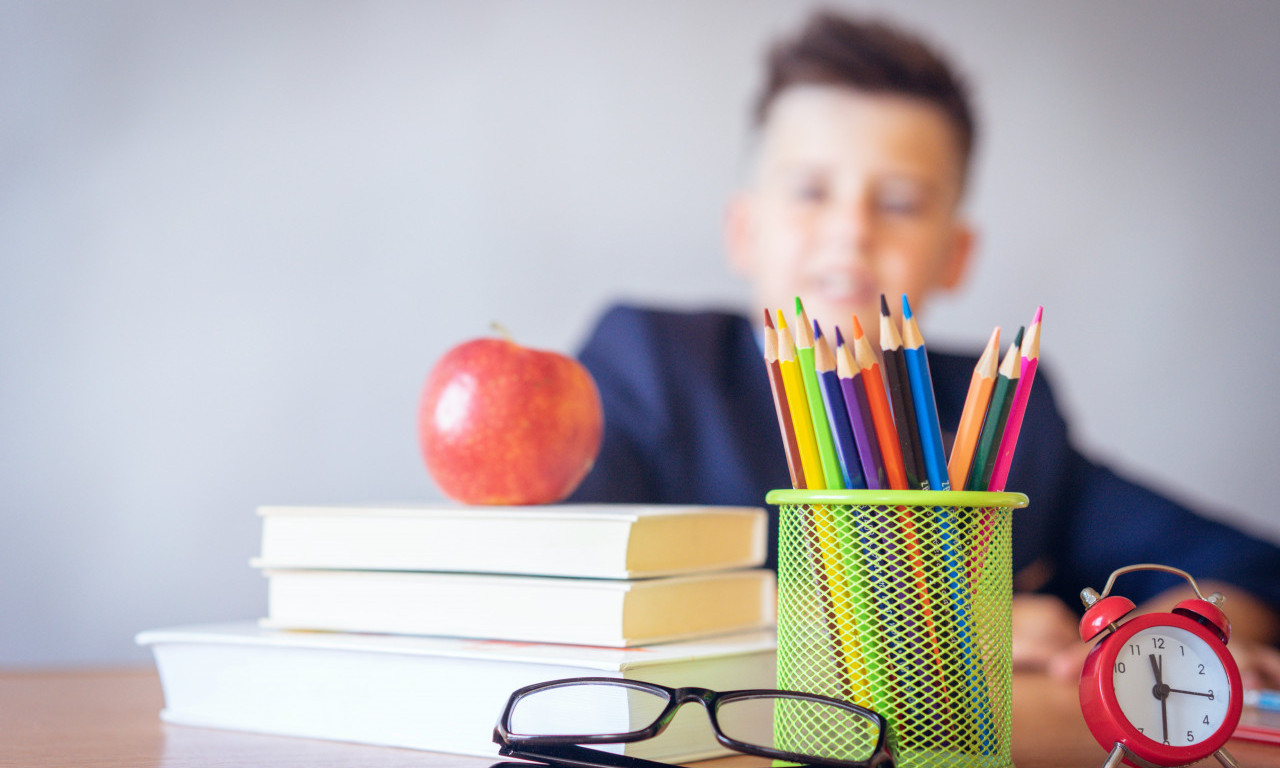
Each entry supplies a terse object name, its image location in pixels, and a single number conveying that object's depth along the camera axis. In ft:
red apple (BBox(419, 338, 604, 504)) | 1.60
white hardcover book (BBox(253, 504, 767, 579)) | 1.35
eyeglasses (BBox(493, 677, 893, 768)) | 1.06
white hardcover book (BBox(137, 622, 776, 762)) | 1.28
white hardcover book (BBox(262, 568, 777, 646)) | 1.34
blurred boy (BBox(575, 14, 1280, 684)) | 3.60
